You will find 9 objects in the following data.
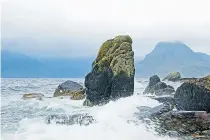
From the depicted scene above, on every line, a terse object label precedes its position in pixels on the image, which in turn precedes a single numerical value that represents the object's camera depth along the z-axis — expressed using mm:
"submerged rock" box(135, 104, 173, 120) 24500
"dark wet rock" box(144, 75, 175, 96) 50009
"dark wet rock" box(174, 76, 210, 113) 24219
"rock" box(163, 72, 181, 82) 112012
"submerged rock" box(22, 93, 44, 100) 47012
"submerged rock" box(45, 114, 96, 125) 23897
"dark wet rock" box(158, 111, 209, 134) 21058
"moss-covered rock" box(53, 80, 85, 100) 51878
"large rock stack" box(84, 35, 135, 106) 36344
